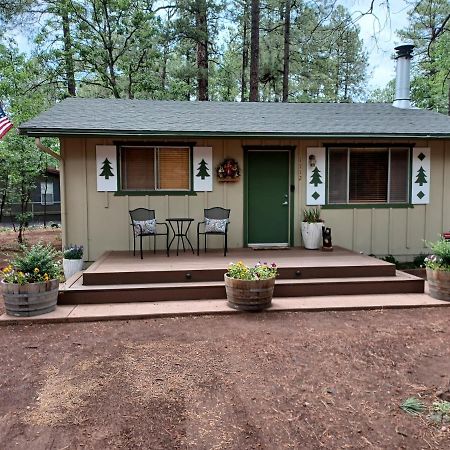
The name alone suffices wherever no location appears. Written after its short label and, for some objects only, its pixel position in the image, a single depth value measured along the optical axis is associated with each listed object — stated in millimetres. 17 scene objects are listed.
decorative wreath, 6688
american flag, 6491
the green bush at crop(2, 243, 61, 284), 4285
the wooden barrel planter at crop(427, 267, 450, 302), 4926
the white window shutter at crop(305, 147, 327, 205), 6910
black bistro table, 6645
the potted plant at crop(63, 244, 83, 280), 5996
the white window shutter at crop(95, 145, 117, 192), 6404
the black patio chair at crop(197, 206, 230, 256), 6258
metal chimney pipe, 8422
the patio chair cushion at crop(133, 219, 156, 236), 6102
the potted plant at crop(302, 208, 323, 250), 6730
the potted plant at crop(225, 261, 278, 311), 4465
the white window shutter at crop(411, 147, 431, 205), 7055
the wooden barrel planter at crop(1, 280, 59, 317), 4215
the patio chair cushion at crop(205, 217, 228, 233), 6270
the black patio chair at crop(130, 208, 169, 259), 6094
